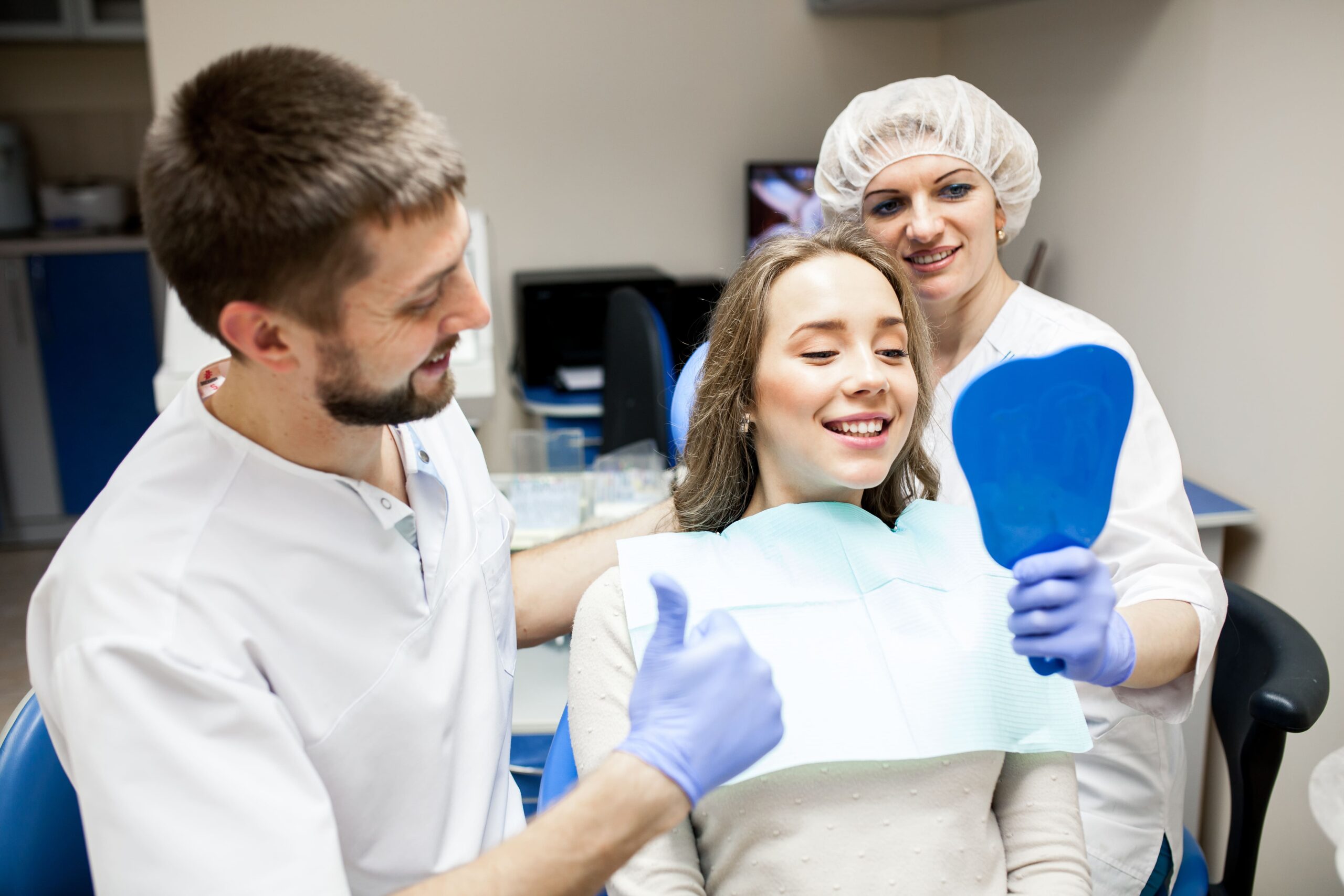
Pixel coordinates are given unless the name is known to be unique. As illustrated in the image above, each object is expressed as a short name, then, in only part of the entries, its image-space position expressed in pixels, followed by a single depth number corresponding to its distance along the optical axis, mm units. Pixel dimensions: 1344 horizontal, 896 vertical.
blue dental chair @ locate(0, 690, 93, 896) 1054
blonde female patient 1045
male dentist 826
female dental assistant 1053
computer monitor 3648
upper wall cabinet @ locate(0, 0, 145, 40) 4152
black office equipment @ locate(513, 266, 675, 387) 3379
